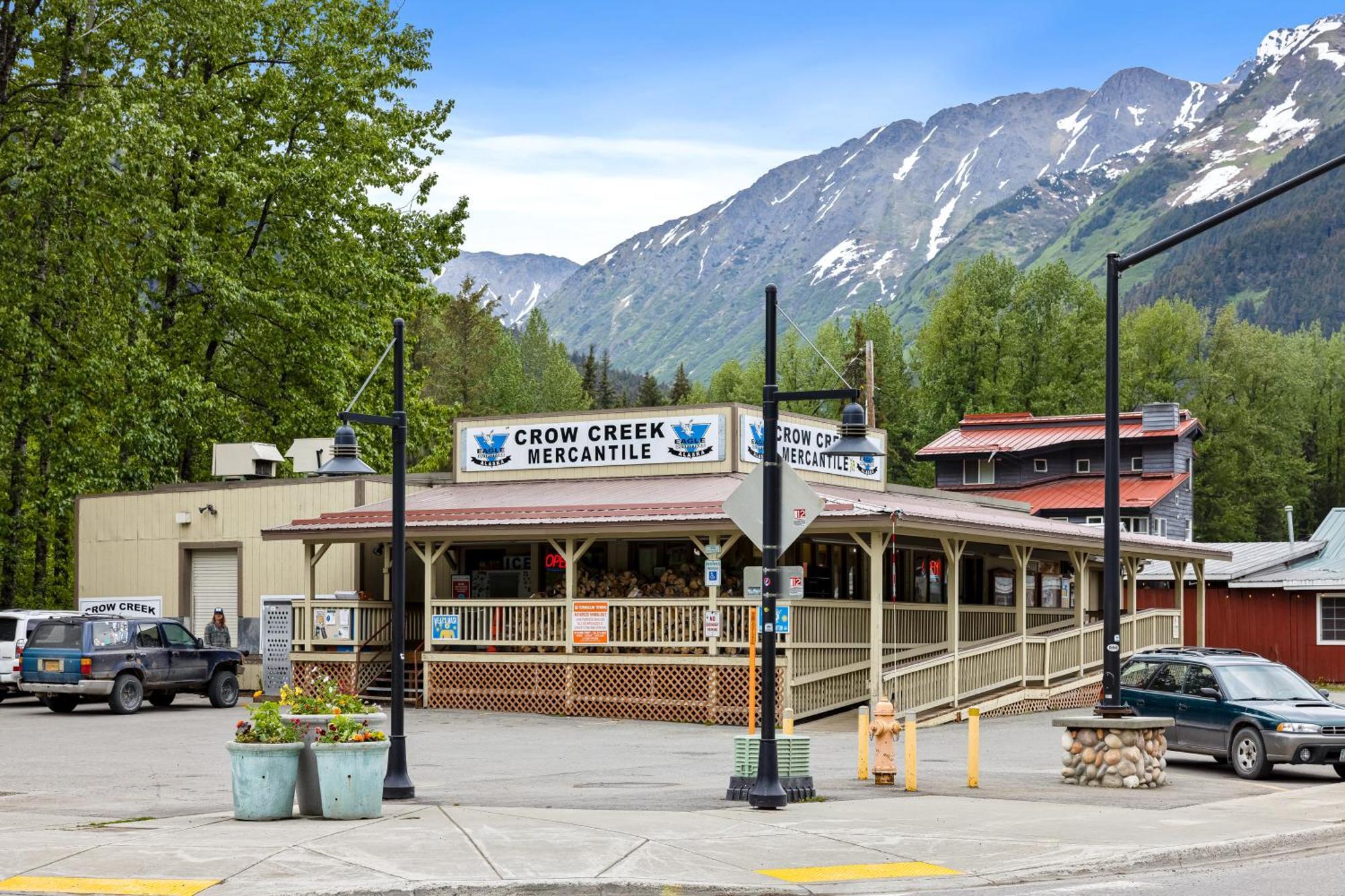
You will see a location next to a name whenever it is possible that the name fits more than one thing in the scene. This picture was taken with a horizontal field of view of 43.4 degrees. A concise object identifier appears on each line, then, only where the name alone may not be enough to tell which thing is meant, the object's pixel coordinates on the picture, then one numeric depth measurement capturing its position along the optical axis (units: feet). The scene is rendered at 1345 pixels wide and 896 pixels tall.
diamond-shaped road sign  53.36
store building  93.40
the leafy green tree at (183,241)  131.13
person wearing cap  108.88
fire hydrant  61.26
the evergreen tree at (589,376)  386.73
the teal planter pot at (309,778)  48.91
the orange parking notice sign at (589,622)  97.04
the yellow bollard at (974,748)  60.08
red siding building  143.02
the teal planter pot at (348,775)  48.19
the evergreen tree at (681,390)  364.99
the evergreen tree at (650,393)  353.92
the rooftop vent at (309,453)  121.39
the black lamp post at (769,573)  52.65
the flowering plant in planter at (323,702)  49.78
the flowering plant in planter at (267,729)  48.14
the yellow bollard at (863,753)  63.36
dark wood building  202.80
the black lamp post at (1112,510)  60.03
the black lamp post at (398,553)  54.75
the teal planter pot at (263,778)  47.91
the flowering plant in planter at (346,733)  48.34
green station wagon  68.03
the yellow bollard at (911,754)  59.88
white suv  102.53
